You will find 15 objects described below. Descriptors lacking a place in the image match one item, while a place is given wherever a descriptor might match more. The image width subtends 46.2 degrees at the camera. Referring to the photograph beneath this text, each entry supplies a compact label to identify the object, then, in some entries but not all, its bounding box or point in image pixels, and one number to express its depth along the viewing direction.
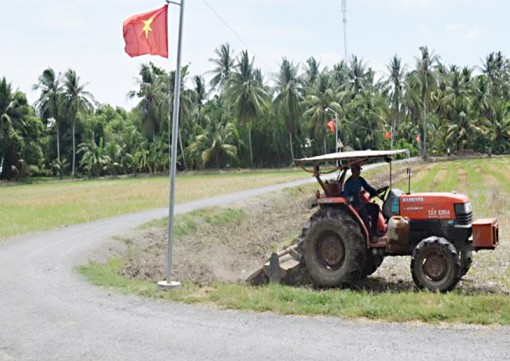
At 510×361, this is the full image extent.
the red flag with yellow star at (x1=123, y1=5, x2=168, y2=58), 10.19
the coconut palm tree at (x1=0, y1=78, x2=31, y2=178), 66.44
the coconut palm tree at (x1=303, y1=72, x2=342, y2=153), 70.62
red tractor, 9.45
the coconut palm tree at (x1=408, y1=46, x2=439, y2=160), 74.75
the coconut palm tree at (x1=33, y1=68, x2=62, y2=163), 75.75
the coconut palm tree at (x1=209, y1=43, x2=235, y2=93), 81.25
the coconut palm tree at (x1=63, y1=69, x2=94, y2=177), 75.75
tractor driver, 10.49
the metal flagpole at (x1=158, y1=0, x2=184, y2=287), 10.12
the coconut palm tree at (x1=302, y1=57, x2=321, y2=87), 80.81
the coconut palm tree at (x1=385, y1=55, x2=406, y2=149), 80.78
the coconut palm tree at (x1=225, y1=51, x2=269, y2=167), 70.50
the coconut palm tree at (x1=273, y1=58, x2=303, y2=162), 71.94
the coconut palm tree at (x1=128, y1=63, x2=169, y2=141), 74.00
